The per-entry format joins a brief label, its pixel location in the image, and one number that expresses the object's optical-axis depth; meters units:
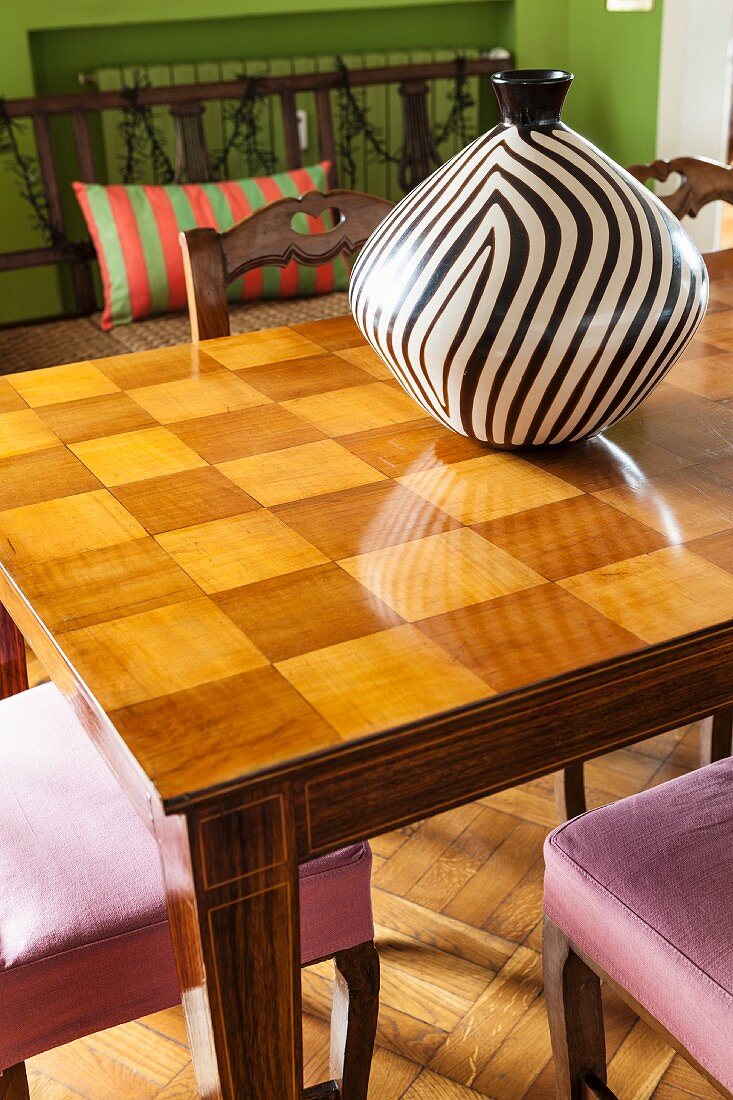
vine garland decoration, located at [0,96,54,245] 2.93
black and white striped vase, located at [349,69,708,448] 0.96
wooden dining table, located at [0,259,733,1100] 0.70
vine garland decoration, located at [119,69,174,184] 3.08
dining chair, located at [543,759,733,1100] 0.85
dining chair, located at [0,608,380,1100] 0.91
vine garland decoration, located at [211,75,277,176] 3.19
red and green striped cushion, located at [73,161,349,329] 2.75
